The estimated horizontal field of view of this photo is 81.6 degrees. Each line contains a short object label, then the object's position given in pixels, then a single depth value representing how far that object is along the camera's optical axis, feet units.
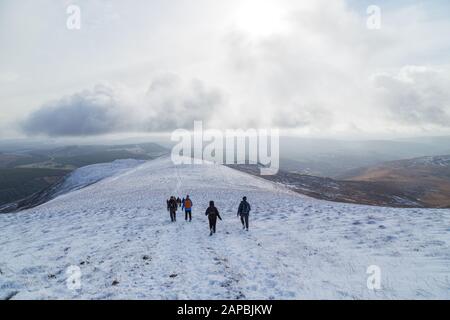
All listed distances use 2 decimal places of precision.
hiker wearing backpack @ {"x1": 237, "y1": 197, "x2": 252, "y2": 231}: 61.31
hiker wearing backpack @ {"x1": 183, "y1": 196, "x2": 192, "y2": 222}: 70.54
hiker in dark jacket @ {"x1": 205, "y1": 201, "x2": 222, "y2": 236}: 57.24
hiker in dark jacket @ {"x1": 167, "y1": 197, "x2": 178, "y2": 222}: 70.38
